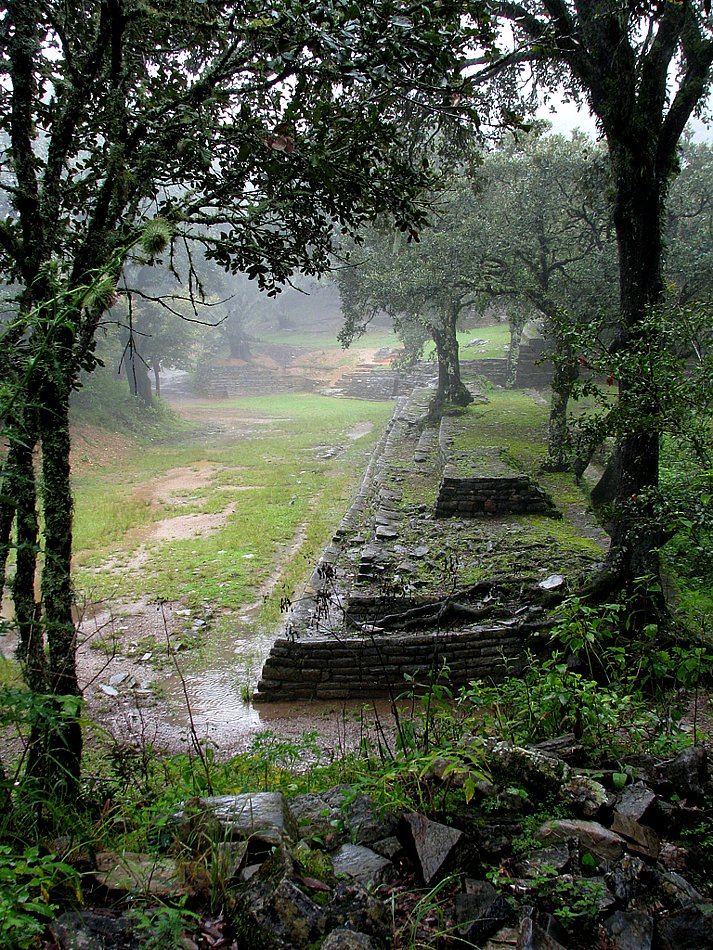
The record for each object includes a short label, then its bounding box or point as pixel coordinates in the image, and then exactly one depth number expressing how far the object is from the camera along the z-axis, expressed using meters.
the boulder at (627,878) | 2.34
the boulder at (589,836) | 2.53
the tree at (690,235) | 12.65
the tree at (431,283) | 13.88
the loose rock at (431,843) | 2.49
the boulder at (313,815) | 2.93
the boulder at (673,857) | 2.53
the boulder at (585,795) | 2.83
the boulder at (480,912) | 2.17
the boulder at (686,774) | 2.94
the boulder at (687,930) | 2.16
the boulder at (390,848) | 2.65
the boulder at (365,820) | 2.77
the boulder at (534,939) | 2.05
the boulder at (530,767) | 2.98
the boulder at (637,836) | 2.58
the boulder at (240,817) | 2.59
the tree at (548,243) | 12.63
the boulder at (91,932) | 1.98
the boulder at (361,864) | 2.51
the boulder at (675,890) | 2.30
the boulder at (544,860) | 2.46
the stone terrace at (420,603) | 6.60
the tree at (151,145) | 2.96
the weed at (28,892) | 1.75
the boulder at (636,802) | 2.75
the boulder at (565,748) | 3.40
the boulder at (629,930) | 2.15
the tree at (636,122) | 5.98
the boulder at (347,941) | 2.00
